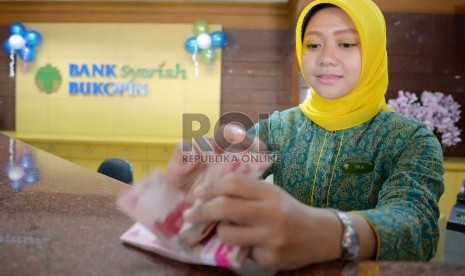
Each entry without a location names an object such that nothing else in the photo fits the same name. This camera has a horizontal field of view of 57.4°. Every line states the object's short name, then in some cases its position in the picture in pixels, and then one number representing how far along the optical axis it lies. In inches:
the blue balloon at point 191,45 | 247.9
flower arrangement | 189.6
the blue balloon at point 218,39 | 247.3
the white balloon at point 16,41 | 253.6
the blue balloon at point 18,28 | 255.8
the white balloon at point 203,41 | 244.4
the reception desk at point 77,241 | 24.2
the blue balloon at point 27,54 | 259.0
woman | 22.2
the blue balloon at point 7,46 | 259.2
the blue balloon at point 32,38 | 257.1
